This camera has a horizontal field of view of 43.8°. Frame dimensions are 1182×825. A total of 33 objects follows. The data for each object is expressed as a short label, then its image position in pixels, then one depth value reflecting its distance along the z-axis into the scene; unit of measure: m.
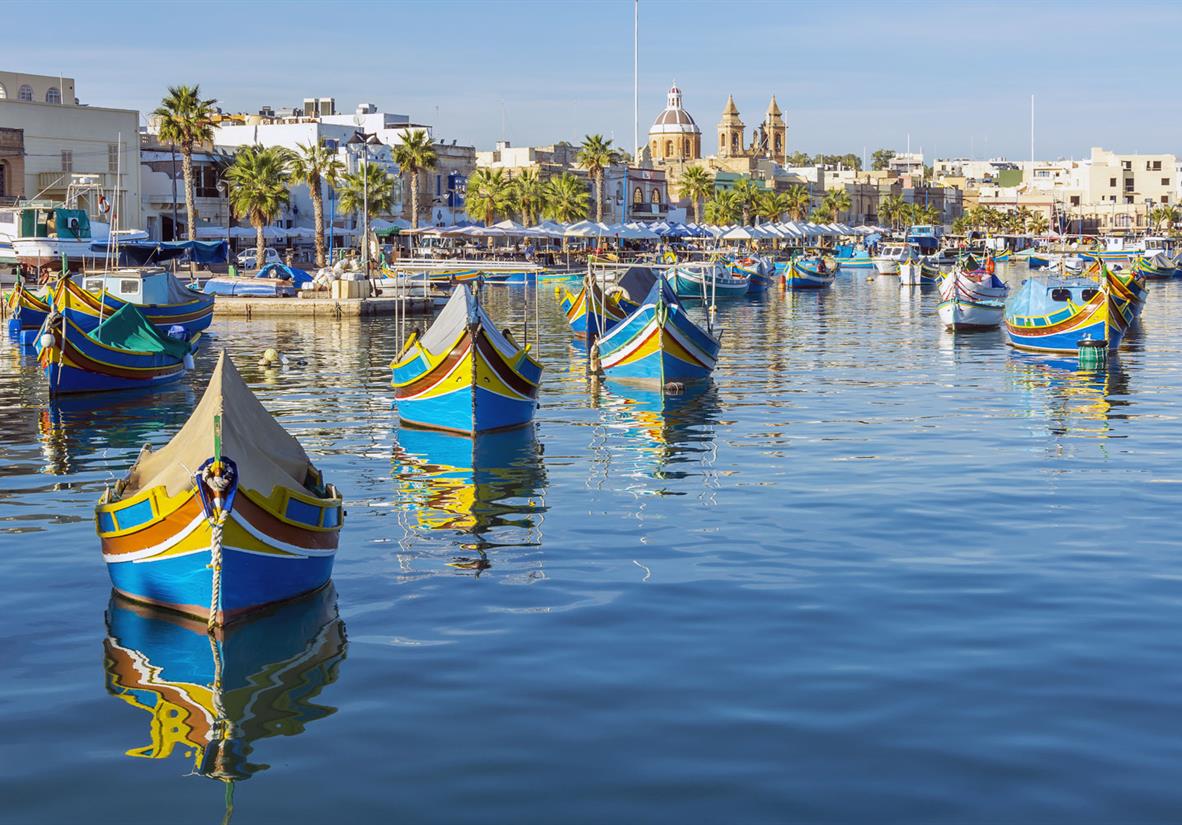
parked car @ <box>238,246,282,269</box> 88.44
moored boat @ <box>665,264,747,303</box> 85.26
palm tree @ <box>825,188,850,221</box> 197.00
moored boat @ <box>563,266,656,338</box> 51.84
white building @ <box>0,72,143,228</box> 82.69
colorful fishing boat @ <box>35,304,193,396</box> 37.94
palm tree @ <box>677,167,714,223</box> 148.06
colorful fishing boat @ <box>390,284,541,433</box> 30.39
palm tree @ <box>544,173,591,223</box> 122.75
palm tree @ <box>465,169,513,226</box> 113.00
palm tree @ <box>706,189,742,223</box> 152.00
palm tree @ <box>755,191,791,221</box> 162.00
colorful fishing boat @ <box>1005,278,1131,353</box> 49.38
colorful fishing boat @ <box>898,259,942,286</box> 102.69
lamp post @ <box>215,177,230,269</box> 99.59
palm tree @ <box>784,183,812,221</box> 177.50
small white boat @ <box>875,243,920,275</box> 124.12
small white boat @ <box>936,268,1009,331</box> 61.38
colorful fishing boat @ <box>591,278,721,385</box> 39.91
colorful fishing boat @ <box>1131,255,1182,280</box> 115.94
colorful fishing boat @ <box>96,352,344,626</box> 15.73
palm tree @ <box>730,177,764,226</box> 156.50
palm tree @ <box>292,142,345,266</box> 85.14
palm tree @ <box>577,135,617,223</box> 121.62
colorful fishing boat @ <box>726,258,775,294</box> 95.12
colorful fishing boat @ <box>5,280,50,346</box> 51.75
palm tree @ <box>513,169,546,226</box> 117.25
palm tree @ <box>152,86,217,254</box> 79.19
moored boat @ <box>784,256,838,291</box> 99.44
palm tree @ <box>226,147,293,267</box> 82.06
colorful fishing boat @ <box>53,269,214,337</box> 45.03
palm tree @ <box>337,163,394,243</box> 91.56
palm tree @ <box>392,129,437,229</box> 96.62
